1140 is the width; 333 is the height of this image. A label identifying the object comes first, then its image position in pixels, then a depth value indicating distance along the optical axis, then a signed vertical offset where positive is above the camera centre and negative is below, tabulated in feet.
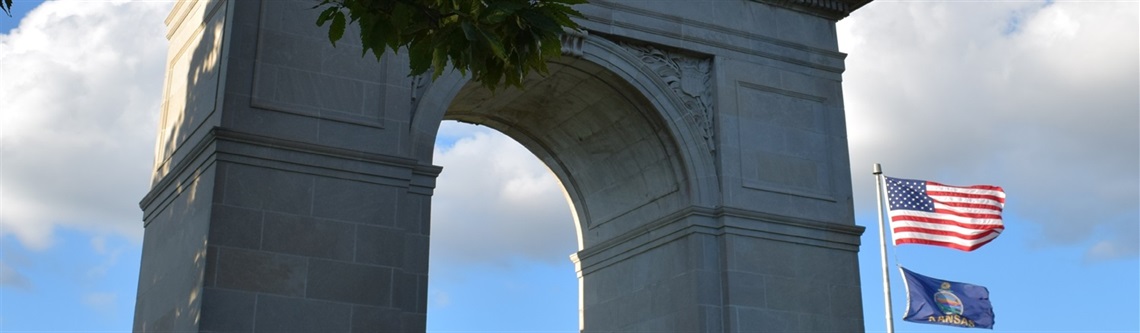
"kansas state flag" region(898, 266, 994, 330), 90.84 +21.08
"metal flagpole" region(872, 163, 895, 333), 93.35 +25.97
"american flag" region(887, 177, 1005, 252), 88.79 +26.03
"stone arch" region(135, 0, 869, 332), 60.95 +22.72
